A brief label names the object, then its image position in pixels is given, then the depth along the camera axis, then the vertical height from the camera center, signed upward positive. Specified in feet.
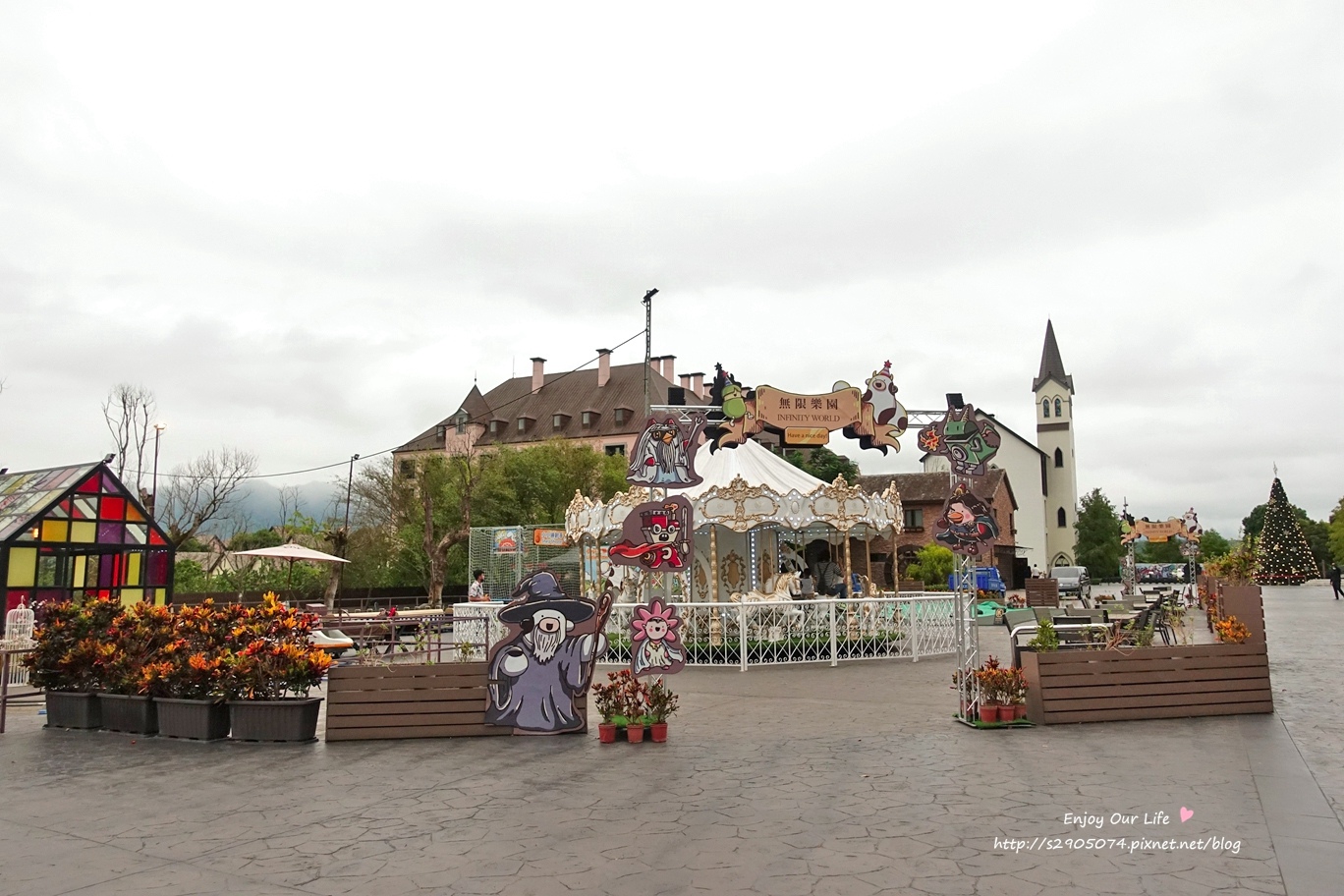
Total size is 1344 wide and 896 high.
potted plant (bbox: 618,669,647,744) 31.65 -4.33
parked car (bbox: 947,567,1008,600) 138.92 -1.04
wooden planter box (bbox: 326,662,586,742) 32.17 -4.21
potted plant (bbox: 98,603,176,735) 34.55 -3.34
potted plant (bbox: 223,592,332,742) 32.32 -3.46
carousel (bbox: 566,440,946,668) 55.26 +0.13
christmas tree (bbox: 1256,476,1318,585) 180.96 +3.28
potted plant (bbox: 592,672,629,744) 31.76 -4.37
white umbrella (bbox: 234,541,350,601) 77.05 +1.85
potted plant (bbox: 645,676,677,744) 31.63 -4.40
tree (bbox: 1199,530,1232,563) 366.43 +11.93
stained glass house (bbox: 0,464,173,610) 58.13 +2.34
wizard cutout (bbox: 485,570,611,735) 32.78 -2.88
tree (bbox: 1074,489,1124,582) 223.92 +8.00
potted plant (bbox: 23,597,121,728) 36.35 -3.24
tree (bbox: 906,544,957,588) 144.05 +1.21
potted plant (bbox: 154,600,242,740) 32.91 -3.47
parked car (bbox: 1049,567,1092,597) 148.33 -0.74
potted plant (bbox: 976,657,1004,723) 32.63 -4.02
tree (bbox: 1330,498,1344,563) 245.57 +9.63
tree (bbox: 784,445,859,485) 166.91 +19.38
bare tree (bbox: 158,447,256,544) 125.59 +11.31
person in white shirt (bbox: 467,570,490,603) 80.24 -1.40
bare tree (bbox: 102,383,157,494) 120.88 +18.42
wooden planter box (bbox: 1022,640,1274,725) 32.83 -3.76
